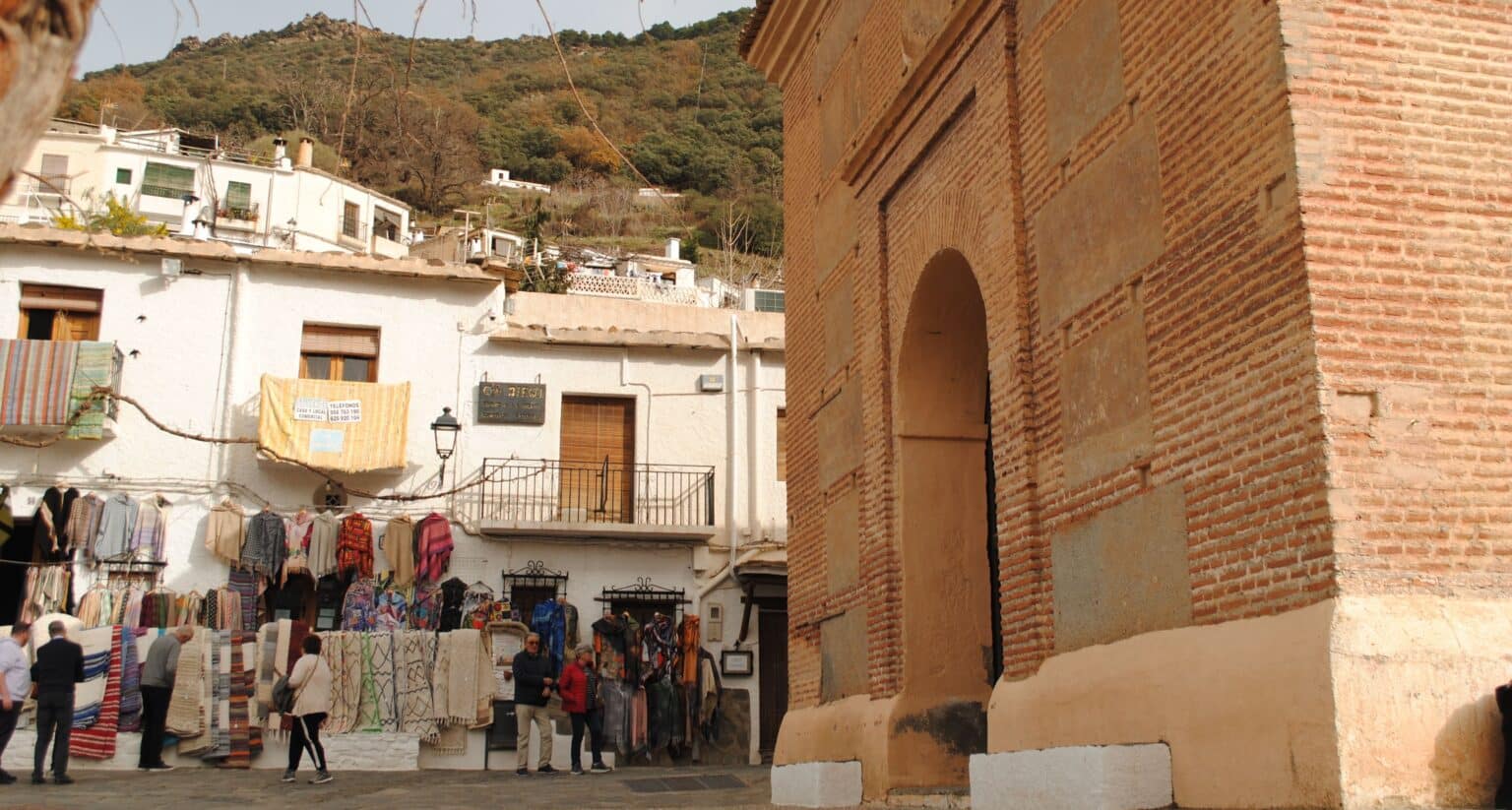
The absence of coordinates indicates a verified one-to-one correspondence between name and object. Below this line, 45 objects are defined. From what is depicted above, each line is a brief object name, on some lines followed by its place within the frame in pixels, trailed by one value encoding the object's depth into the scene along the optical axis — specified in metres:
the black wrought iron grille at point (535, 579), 21.28
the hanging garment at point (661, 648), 20.73
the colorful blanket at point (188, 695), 17.81
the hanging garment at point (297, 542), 20.09
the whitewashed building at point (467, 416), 20.80
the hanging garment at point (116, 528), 19.77
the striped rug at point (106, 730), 17.52
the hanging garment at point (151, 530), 20.00
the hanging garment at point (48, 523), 19.50
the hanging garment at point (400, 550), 20.64
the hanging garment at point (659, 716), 20.36
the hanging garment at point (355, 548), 20.31
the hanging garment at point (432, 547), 20.67
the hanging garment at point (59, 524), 19.58
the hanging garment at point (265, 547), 20.06
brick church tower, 5.92
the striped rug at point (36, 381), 19.95
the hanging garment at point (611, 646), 20.36
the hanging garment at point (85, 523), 19.69
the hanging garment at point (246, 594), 19.92
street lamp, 20.23
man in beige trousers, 17.00
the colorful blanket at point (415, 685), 19.12
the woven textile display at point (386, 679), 19.02
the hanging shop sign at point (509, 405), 21.97
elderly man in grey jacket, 16.14
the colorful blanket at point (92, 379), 20.05
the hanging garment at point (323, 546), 20.28
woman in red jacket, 17.11
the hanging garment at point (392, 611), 20.03
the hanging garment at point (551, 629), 20.47
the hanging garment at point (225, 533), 20.08
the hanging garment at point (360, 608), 20.03
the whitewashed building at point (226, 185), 41.81
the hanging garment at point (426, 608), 20.41
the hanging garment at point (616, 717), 19.97
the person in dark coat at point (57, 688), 13.07
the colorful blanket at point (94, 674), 17.59
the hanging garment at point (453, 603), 20.58
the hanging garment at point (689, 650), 20.97
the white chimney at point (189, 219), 29.72
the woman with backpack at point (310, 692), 13.42
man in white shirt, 12.55
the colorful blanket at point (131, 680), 17.97
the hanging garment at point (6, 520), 19.59
